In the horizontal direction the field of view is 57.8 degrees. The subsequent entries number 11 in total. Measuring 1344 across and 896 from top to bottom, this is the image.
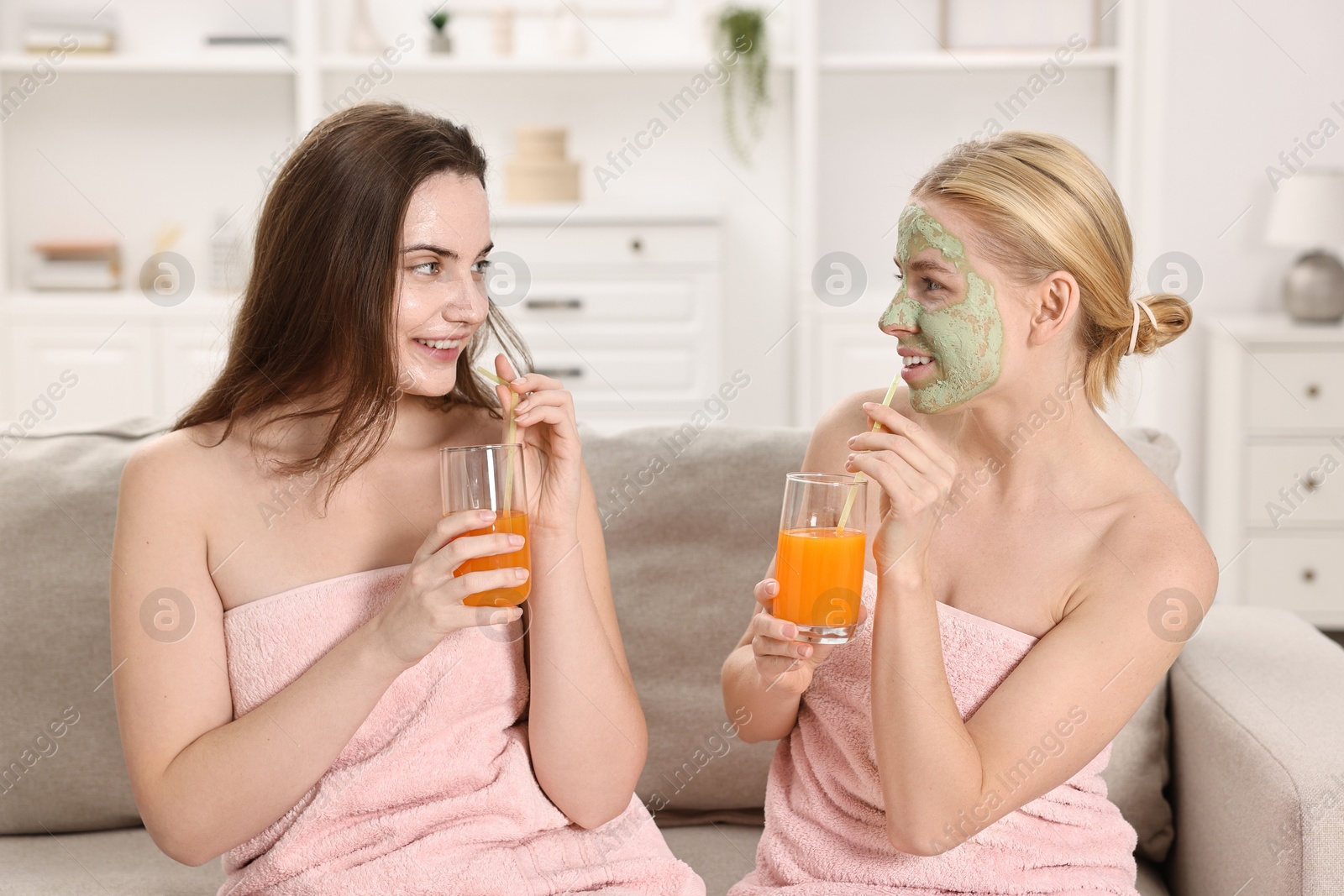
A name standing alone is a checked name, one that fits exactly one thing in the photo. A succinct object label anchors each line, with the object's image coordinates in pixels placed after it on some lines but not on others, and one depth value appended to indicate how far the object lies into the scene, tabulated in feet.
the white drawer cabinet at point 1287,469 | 12.75
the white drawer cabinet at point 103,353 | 14.17
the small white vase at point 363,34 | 14.80
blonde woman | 4.25
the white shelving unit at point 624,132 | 15.25
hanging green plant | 14.49
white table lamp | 12.94
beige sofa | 5.36
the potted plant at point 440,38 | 14.61
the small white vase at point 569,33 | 14.97
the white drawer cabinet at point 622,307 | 14.02
